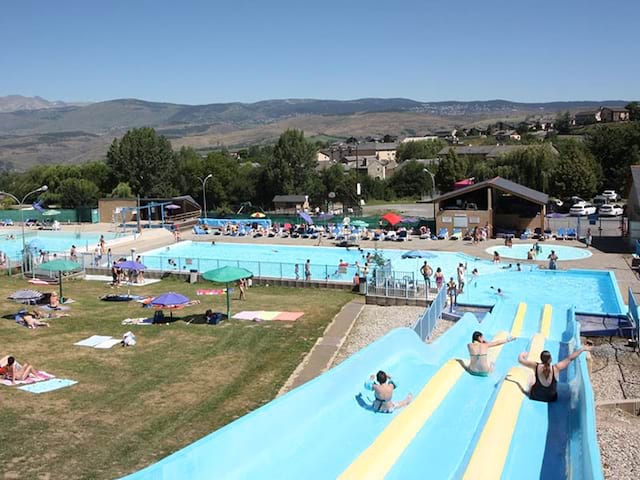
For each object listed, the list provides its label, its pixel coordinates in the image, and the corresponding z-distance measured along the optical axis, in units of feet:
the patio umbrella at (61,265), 84.73
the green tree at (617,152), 232.12
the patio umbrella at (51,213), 203.98
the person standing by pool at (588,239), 128.36
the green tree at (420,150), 461.78
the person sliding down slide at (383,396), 38.50
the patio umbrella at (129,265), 93.97
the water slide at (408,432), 30.17
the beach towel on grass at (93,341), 63.87
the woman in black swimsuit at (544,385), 40.57
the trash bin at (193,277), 106.22
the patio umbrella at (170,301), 72.38
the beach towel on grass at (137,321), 73.41
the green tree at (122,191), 234.99
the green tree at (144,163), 248.93
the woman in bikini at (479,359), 45.37
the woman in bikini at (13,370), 51.16
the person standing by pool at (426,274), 85.97
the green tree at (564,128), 581.12
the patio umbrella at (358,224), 151.84
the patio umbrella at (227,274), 73.61
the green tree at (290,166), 256.73
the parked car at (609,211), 175.52
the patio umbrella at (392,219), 146.00
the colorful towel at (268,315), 75.42
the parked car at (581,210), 182.05
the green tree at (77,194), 249.55
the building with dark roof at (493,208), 143.43
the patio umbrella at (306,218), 165.89
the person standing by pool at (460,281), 87.45
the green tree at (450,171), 241.55
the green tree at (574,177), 208.23
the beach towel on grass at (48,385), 49.88
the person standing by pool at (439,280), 88.59
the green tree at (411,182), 289.33
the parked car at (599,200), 208.01
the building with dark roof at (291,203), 222.69
